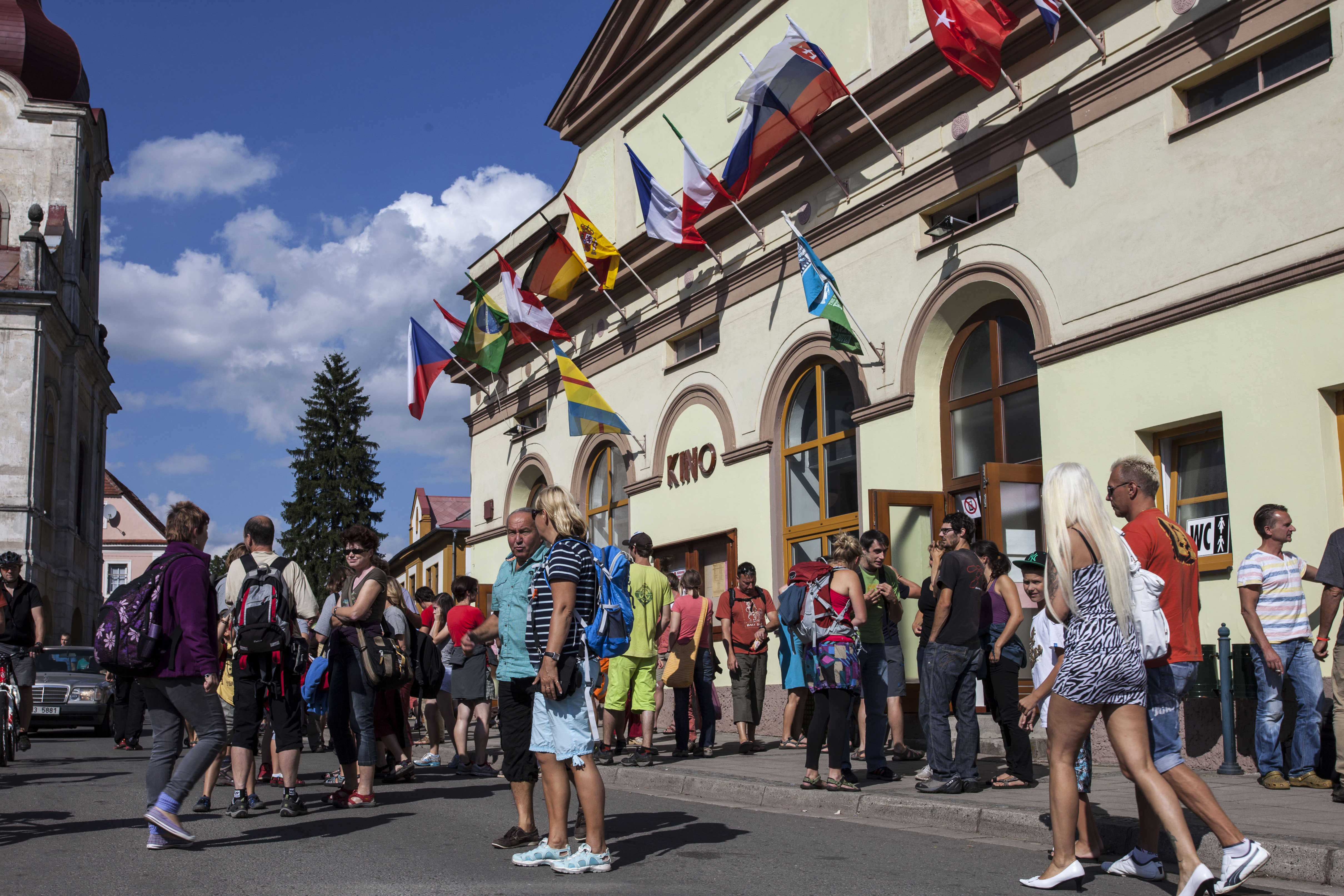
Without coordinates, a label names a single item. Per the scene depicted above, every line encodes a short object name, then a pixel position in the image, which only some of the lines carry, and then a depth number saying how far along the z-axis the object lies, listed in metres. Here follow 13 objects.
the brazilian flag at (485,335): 22.31
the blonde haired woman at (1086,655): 5.39
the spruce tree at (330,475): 59.69
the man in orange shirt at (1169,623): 5.57
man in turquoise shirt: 6.69
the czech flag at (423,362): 22.73
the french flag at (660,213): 17.56
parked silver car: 18.09
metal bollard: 8.95
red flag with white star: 12.54
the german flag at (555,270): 20.66
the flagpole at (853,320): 14.49
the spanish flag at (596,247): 19.41
